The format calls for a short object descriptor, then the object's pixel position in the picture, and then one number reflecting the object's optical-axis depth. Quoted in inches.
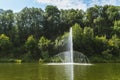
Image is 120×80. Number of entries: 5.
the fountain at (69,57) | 2575.3
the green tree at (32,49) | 3173.5
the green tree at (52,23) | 3865.7
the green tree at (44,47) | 3095.5
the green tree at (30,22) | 3754.9
